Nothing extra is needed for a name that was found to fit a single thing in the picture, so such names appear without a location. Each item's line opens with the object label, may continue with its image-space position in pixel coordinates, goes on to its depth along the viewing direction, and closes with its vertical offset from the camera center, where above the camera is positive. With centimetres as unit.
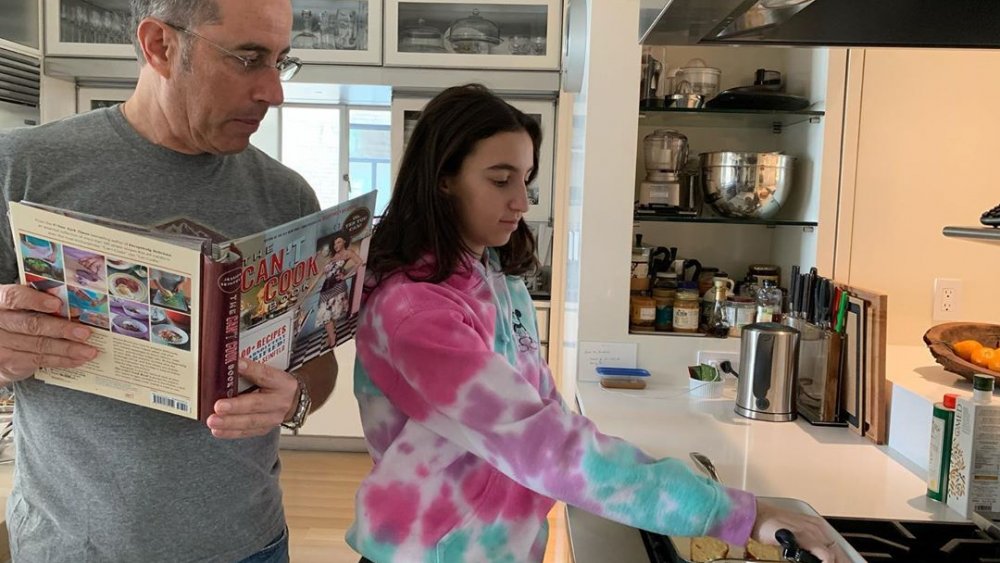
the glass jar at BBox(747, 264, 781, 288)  218 -14
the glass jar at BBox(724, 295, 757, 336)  205 -24
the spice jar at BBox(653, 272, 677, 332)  211 -23
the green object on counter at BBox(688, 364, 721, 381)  193 -37
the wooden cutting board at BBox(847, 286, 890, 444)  153 -28
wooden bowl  162 -22
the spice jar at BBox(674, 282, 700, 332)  207 -24
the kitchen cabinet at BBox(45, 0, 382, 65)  312 +69
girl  85 -23
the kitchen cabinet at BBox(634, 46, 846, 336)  201 +21
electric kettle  170 -32
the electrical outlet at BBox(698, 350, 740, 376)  204 -35
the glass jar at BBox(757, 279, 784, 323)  201 -21
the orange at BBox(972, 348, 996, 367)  153 -24
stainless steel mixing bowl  198 +11
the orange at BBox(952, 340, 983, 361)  157 -23
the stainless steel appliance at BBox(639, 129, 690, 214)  203 +13
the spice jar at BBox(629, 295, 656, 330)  208 -25
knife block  167 -32
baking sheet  85 -38
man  97 -2
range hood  94 +27
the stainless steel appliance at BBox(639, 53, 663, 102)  204 +37
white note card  205 -36
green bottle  121 -34
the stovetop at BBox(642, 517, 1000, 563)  100 -42
